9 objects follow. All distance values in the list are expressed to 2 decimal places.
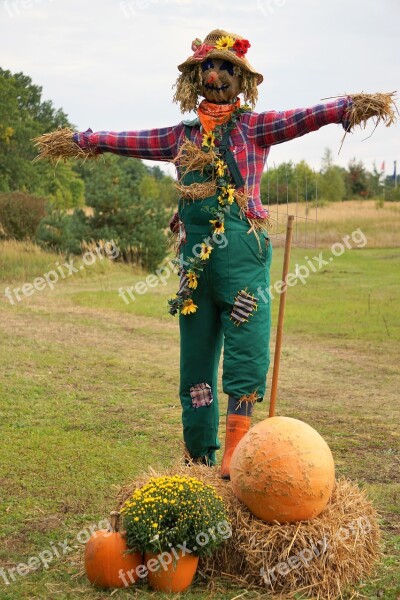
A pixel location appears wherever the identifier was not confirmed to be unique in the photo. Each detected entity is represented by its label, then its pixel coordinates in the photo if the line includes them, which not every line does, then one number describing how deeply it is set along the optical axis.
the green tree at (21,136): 53.79
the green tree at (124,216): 31.08
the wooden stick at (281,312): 6.47
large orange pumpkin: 5.99
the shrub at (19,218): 35.35
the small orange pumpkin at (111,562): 5.79
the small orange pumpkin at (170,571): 5.74
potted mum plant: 5.70
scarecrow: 7.04
